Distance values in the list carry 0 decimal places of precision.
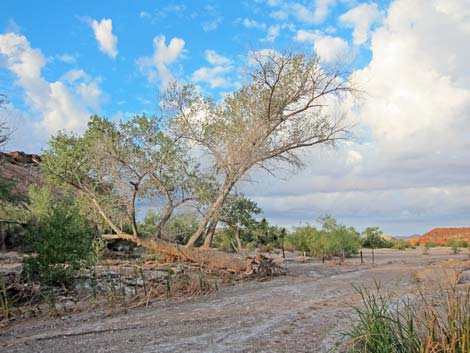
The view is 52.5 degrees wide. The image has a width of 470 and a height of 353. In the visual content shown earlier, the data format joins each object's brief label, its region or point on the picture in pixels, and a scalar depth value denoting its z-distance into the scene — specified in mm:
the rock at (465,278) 12650
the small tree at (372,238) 37625
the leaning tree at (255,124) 17125
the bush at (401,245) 39806
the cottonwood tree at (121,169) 16797
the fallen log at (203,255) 15758
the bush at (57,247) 11844
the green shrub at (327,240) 25922
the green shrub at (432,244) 41938
